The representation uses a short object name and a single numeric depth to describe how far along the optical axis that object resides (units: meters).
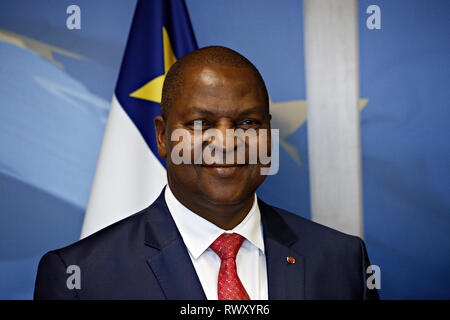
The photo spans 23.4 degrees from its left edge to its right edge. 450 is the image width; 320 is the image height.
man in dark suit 1.37
